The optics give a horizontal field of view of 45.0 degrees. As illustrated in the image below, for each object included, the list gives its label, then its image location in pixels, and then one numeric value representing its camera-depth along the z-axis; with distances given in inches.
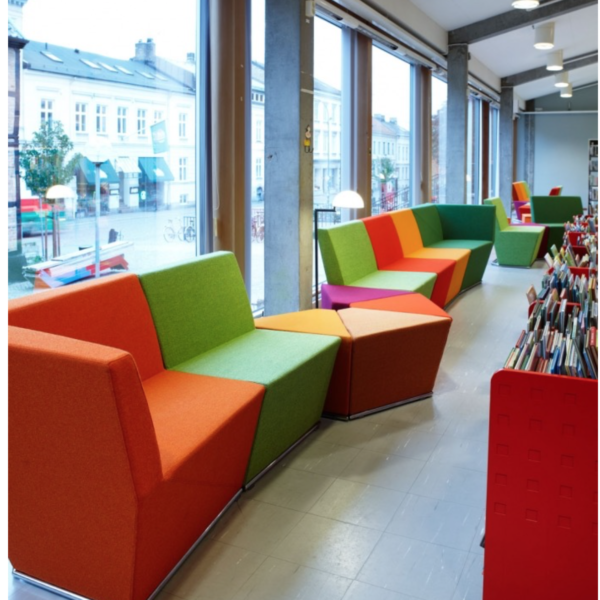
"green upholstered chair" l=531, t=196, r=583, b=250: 487.5
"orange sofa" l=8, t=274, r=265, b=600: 85.6
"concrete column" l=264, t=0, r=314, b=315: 241.3
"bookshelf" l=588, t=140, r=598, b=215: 813.2
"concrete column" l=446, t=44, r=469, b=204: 442.6
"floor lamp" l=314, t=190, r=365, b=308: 233.9
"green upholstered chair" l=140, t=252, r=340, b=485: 133.0
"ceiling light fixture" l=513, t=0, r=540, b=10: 318.8
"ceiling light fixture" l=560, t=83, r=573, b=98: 715.2
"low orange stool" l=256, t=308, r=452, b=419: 161.0
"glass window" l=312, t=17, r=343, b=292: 301.6
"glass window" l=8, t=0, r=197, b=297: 162.7
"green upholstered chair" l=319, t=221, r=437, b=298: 231.0
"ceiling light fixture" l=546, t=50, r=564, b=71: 556.1
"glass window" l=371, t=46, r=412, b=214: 367.2
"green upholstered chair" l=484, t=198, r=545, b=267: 412.8
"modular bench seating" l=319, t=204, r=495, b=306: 236.8
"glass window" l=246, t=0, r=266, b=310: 252.8
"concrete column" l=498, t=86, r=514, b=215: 666.2
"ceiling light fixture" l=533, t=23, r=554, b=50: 450.3
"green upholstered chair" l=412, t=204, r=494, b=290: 339.6
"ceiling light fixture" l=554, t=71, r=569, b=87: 658.8
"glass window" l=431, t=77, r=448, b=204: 494.0
